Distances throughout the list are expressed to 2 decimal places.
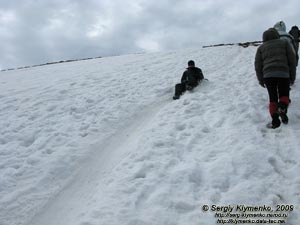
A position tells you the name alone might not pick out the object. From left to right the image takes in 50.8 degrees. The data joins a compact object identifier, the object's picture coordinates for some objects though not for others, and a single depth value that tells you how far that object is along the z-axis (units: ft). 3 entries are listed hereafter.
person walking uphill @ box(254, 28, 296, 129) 24.50
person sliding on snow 38.60
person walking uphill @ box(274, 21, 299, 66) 32.42
